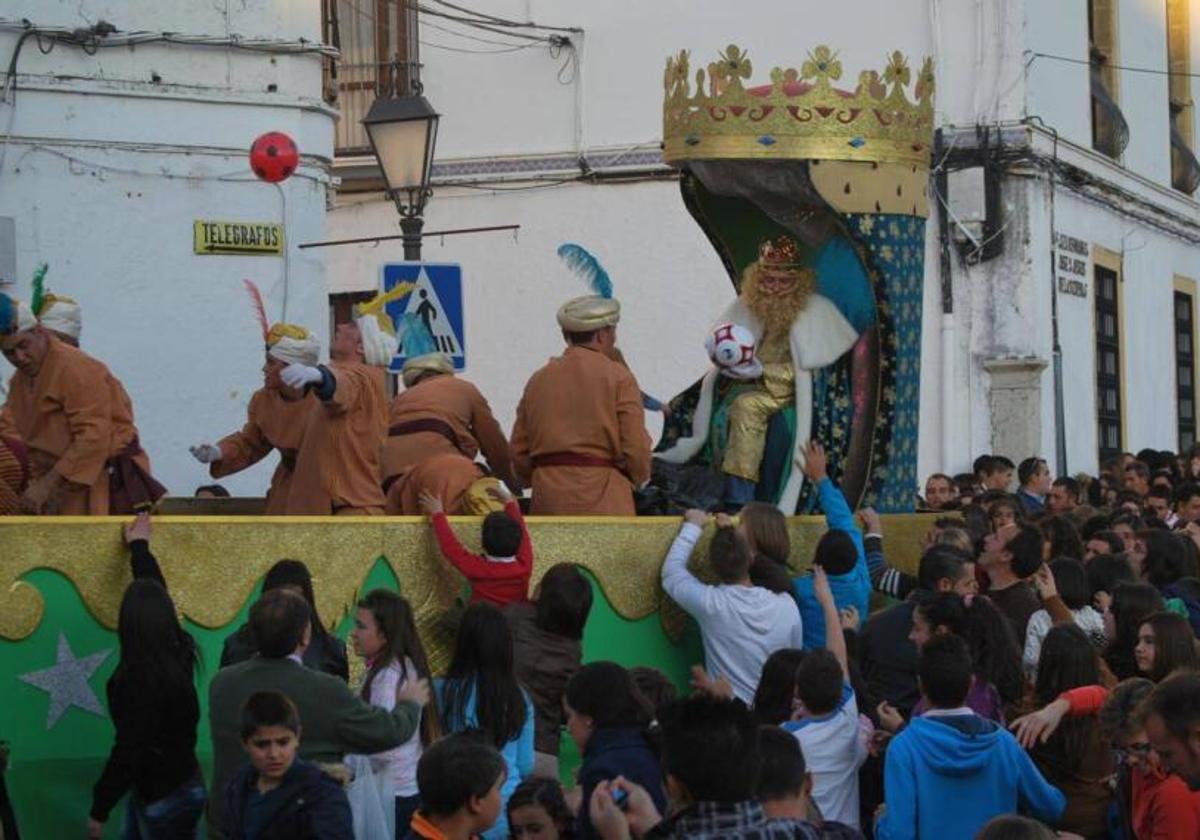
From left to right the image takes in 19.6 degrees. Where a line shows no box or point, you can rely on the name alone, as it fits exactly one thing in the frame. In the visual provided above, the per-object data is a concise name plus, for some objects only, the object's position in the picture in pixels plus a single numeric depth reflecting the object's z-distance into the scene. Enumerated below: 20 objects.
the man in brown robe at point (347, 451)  14.21
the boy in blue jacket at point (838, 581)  13.84
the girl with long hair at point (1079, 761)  10.55
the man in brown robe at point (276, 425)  14.59
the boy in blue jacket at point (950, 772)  10.02
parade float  12.07
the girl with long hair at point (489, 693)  10.58
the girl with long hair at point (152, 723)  10.93
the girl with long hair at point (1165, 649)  10.98
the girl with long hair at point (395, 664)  10.48
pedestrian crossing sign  17.40
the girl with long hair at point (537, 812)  8.52
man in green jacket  9.68
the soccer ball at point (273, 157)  21.01
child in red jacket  13.05
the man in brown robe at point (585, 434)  14.89
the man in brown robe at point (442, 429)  15.16
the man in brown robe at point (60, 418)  13.71
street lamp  18.59
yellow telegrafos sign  23.70
